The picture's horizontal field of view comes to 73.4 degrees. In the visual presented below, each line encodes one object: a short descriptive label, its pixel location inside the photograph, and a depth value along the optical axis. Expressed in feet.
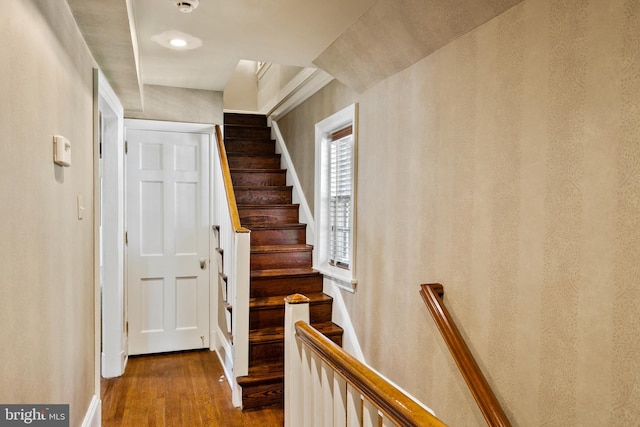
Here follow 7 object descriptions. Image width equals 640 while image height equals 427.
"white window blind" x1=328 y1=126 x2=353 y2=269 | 11.28
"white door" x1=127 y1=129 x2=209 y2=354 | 13.21
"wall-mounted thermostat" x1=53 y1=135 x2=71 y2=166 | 5.30
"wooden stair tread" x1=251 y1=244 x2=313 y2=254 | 12.51
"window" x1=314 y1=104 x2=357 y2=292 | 10.48
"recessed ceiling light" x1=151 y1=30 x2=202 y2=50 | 8.54
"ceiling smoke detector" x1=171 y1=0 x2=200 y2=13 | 7.06
